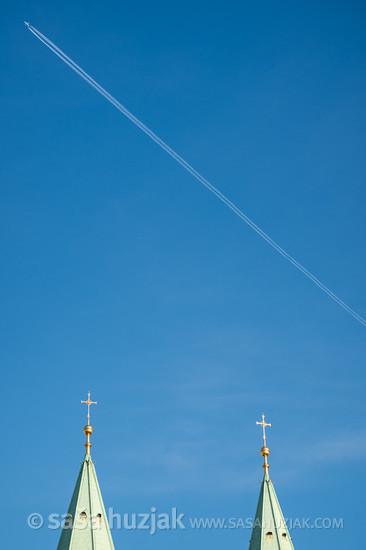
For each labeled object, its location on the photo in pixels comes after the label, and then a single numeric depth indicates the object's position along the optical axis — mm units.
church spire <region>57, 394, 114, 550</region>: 105062
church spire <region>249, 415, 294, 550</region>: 109000
